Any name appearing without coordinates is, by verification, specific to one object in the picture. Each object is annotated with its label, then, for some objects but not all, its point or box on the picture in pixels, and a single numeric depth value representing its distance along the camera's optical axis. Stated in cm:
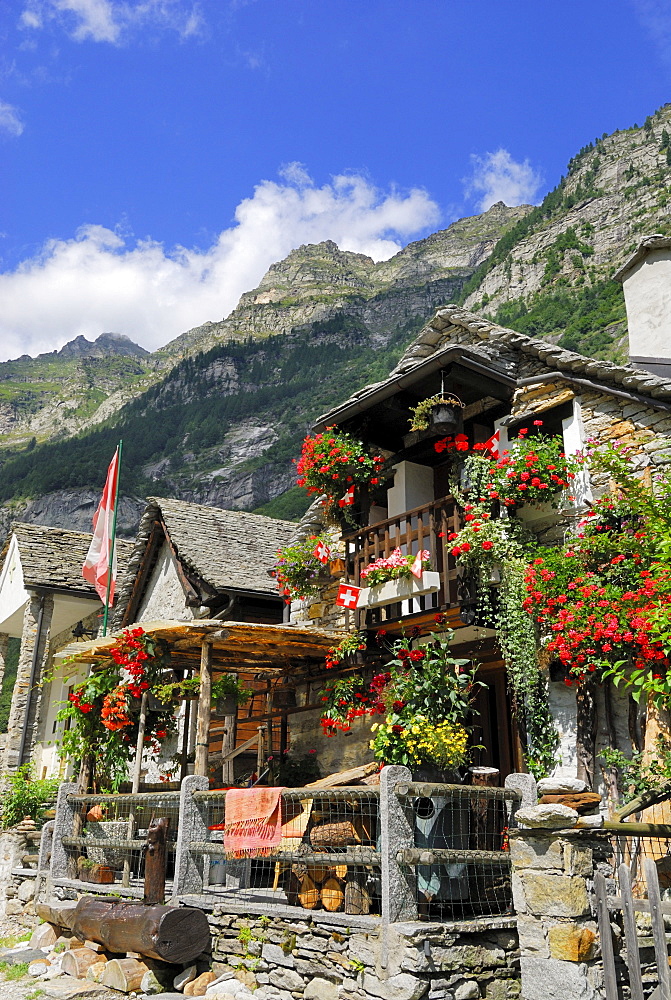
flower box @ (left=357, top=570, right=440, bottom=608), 1053
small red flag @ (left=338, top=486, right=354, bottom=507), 1257
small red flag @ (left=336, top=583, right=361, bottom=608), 1154
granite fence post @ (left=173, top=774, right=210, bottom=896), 861
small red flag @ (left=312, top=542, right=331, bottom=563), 1280
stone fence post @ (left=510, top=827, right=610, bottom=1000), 621
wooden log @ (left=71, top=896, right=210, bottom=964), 778
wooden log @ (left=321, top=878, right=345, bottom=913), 724
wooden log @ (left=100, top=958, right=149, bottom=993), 782
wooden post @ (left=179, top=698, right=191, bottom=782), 1285
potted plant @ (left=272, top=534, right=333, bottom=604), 1302
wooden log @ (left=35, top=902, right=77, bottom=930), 951
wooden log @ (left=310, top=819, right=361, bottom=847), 763
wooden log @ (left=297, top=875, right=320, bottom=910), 751
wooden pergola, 996
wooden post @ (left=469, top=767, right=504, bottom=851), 779
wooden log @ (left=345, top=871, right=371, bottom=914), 692
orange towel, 808
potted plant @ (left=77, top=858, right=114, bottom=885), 1035
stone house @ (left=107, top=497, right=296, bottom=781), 1502
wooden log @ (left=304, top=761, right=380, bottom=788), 874
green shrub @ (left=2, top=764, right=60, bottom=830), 1457
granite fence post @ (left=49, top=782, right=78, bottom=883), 1108
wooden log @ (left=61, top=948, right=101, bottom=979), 852
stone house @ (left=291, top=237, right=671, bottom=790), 1032
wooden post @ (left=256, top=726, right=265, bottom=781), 1244
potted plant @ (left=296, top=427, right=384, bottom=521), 1242
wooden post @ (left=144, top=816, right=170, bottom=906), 855
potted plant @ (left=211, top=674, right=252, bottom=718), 1273
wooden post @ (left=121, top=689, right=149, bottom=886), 969
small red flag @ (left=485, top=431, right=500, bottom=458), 1103
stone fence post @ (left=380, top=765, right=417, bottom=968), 649
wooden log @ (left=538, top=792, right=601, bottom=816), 685
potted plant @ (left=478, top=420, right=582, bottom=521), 1043
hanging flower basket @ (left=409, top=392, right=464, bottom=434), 1123
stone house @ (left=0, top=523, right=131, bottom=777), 1722
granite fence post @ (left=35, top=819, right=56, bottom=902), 1148
